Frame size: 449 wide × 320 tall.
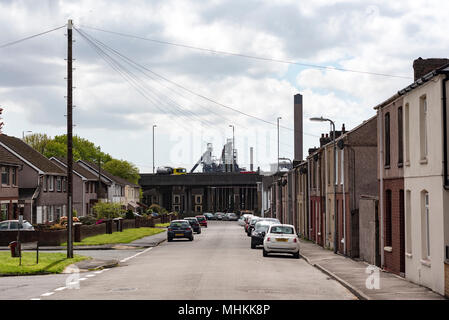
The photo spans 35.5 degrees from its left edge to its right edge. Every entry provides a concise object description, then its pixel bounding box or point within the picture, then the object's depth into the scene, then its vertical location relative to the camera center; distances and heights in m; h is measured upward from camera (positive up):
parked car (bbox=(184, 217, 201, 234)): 65.56 -3.02
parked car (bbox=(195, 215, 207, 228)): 87.88 -3.44
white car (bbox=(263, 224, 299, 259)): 32.75 -2.36
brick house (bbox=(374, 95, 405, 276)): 22.92 +0.32
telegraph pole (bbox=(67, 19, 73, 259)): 29.92 +2.80
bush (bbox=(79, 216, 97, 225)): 55.77 -2.09
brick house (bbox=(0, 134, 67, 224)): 60.22 +1.17
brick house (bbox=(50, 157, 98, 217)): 80.62 +0.47
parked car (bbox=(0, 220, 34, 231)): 44.28 -1.91
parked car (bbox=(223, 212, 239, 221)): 125.05 -4.23
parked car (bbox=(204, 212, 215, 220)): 128.79 -4.13
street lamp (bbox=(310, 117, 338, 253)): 32.17 -0.99
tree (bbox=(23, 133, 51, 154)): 115.00 +9.23
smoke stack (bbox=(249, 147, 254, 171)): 172.65 +7.87
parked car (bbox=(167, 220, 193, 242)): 49.97 -2.63
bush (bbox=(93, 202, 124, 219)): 67.62 -1.51
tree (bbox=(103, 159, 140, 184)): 117.69 +4.31
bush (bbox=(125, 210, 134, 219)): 72.69 -2.08
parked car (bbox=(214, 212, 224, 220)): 127.45 -4.10
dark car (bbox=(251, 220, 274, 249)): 40.50 -2.32
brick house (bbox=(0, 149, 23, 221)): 52.25 +0.67
